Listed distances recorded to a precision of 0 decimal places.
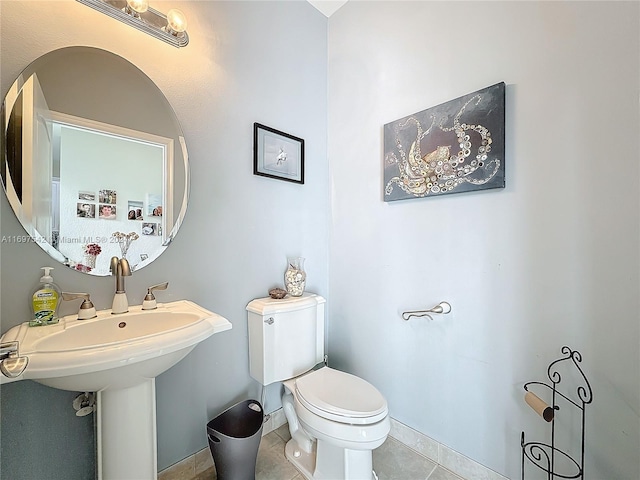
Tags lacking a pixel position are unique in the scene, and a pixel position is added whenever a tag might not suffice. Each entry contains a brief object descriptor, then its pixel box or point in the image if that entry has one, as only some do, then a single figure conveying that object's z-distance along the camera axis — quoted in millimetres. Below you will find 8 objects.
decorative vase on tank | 1647
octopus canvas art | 1191
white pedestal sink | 746
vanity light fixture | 1066
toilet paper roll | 942
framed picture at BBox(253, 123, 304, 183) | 1562
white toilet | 1106
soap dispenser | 951
